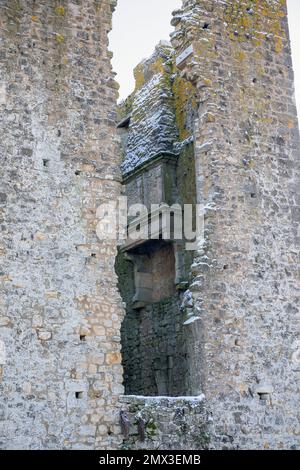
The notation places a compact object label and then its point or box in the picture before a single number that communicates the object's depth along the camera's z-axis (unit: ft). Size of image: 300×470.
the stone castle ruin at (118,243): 31.86
